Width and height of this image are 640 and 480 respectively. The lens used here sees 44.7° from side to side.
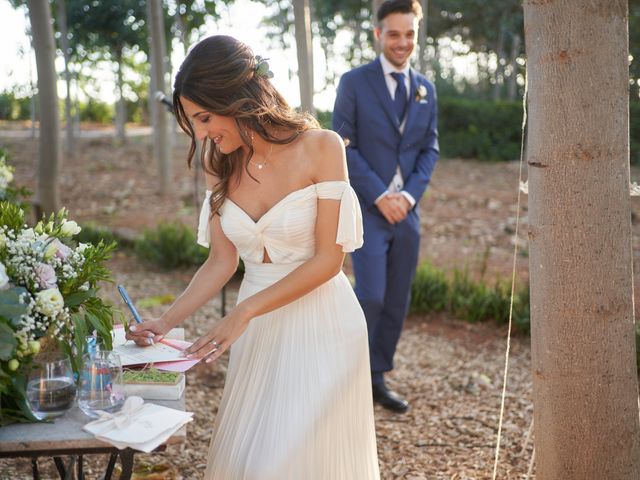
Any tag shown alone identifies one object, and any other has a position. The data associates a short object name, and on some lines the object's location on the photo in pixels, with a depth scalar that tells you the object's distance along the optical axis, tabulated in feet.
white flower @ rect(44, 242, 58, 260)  6.84
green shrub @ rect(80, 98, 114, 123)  107.34
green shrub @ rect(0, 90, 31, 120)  69.59
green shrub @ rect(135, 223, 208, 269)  25.90
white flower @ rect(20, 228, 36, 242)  6.90
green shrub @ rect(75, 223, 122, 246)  28.27
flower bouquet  6.40
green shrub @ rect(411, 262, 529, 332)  20.07
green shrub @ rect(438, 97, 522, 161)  60.70
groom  14.69
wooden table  6.28
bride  8.50
